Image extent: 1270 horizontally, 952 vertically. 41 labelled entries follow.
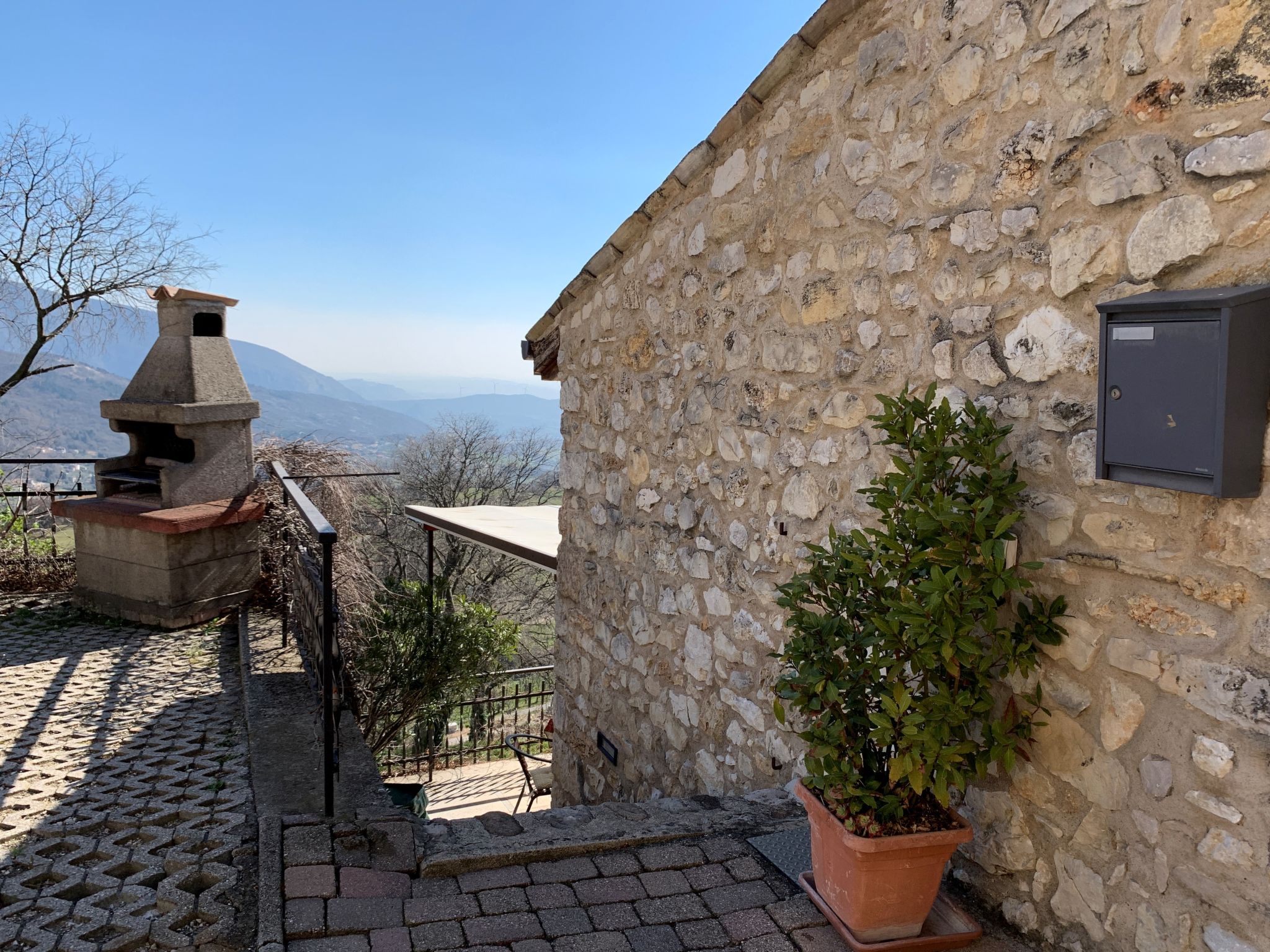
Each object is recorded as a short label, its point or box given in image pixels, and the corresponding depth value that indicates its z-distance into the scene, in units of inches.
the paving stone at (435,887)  101.3
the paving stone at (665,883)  102.2
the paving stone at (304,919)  91.5
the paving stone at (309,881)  98.6
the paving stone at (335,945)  89.4
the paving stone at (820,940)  89.4
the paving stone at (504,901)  98.3
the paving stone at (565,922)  94.4
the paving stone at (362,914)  92.8
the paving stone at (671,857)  108.1
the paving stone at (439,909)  95.9
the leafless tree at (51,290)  487.5
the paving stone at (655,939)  91.4
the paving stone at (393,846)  105.6
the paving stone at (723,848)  109.8
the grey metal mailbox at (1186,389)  63.3
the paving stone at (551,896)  99.7
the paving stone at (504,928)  93.0
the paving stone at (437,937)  91.1
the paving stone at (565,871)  105.6
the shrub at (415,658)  330.3
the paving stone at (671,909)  96.7
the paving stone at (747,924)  92.7
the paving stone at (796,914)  93.8
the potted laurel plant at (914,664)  80.7
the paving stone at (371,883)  99.6
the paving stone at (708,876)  103.4
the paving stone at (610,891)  101.0
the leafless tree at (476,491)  781.9
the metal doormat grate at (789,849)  105.7
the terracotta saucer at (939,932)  87.2
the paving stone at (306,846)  105.4
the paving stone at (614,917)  95.7
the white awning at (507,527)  227.8
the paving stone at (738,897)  98.6
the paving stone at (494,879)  103.4
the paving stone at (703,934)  91.8
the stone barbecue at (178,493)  255.3
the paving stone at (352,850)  105.7
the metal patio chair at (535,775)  345.4
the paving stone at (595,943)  91.4
